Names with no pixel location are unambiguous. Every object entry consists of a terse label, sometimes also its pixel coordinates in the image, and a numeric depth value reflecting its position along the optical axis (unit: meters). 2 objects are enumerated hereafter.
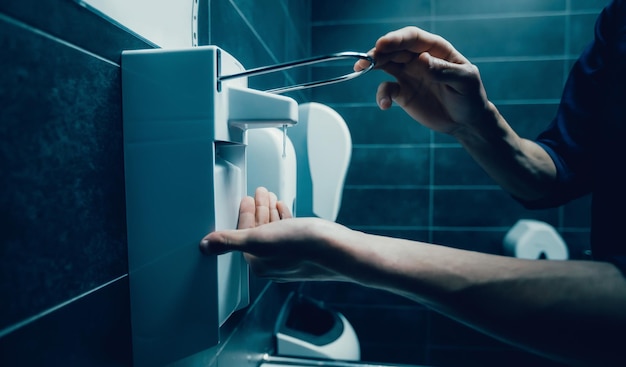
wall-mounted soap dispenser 0.43
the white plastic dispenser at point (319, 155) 1.09
